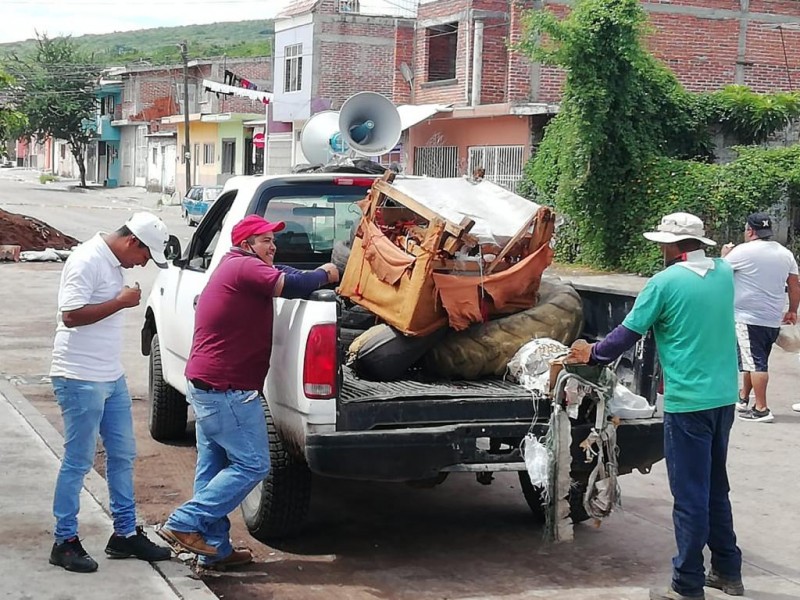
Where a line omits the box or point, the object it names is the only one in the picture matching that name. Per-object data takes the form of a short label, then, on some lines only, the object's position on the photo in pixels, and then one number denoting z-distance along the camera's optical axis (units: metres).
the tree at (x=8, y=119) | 26.51
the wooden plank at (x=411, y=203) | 5.77
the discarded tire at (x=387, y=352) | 5.98
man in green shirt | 5.22
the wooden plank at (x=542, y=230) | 6.18
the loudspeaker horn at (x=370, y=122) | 9.88
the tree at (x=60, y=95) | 65.25
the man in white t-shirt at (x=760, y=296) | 9.71
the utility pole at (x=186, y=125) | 48.16
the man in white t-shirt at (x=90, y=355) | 5.19
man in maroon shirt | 5.38
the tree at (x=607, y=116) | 21.70
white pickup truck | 5.38
